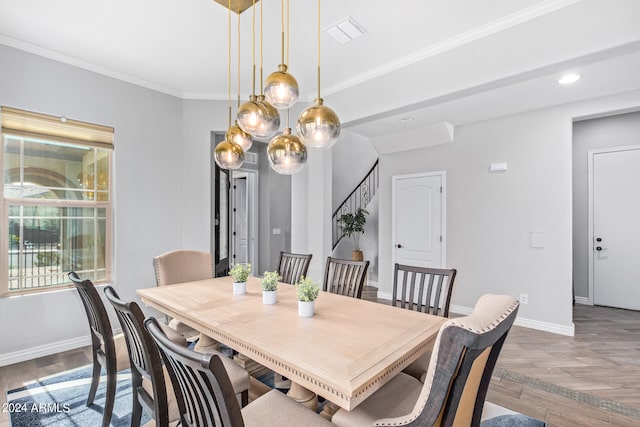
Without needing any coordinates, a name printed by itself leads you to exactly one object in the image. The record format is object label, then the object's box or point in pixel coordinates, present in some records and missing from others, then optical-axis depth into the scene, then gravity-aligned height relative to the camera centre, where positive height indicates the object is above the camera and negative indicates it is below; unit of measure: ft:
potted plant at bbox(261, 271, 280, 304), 6.62 -1.57
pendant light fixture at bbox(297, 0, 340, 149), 5.89 +1.70
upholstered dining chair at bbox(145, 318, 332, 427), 2.90 -1.93
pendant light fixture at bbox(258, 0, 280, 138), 6.61 +2.07
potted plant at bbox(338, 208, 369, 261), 19.84 -0.63
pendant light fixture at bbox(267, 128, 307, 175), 6.65 +1.34
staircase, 22.65 +1.28
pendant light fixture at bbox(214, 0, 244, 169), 7.71 +1.52
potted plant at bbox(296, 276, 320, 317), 5.78 -1.53
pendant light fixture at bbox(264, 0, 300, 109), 6.05 +2.48
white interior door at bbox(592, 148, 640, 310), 13.85 -0.60
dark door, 15.05 -0.34
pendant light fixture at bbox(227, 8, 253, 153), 7.84 +1.99
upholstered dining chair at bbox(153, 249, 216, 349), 8.89 -1.59
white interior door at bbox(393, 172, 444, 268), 14.92 -0.23
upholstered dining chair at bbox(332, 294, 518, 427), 2.97 -1.67
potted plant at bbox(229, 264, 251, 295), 7.48 -1.53
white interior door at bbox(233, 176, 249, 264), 20.72 -0.39
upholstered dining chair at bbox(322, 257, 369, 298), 8.03 -1.64
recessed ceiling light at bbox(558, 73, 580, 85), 9.02 +4.03
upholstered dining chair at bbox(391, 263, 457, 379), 6.77 -1.67
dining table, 3.78 -1.87
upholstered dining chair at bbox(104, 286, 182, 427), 4.49 -2.40
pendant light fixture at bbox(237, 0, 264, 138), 6.48 +2.05
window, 9.24 +0.45
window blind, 9.16 +2.77
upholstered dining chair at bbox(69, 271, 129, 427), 5.79 -2.39
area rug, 6.56 -4.27
